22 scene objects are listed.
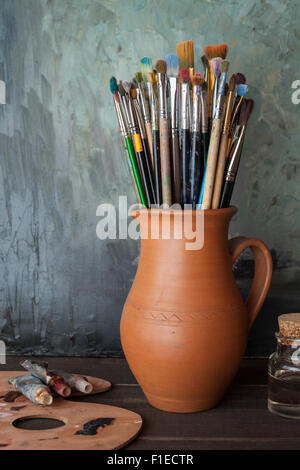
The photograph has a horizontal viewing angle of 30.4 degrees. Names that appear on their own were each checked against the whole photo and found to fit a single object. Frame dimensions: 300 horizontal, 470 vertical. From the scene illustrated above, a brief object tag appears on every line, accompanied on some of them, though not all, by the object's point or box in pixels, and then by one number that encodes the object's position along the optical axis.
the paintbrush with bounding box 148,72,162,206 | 0.63
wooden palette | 0.54
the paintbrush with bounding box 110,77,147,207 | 0.65
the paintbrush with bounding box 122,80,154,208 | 0.64
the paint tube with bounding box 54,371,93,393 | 0.66
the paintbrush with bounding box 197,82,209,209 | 0.63
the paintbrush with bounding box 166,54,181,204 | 0.63
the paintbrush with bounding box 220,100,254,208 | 0.63
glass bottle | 0.62
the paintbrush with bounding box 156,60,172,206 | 0.62
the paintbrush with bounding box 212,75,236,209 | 0.62
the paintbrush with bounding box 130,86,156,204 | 0.64
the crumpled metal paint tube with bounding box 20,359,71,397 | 0.65
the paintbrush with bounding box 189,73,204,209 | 0.62
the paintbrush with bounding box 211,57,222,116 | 0.62
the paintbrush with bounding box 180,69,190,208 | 0.62
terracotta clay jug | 0.60
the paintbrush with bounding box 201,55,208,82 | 0.65
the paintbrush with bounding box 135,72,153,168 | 0.64
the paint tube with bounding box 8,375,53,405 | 0.63
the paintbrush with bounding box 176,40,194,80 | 0.64
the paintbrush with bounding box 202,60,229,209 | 0.62
